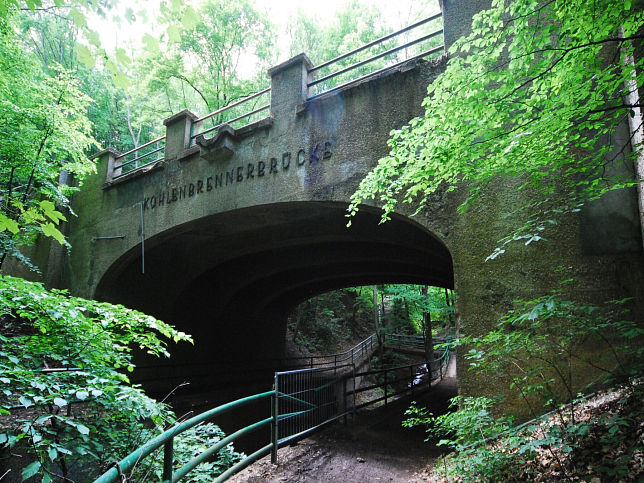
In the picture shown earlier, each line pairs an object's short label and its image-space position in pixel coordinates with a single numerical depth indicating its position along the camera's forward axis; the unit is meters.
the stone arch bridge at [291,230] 4.06
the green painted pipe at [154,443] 1.67
